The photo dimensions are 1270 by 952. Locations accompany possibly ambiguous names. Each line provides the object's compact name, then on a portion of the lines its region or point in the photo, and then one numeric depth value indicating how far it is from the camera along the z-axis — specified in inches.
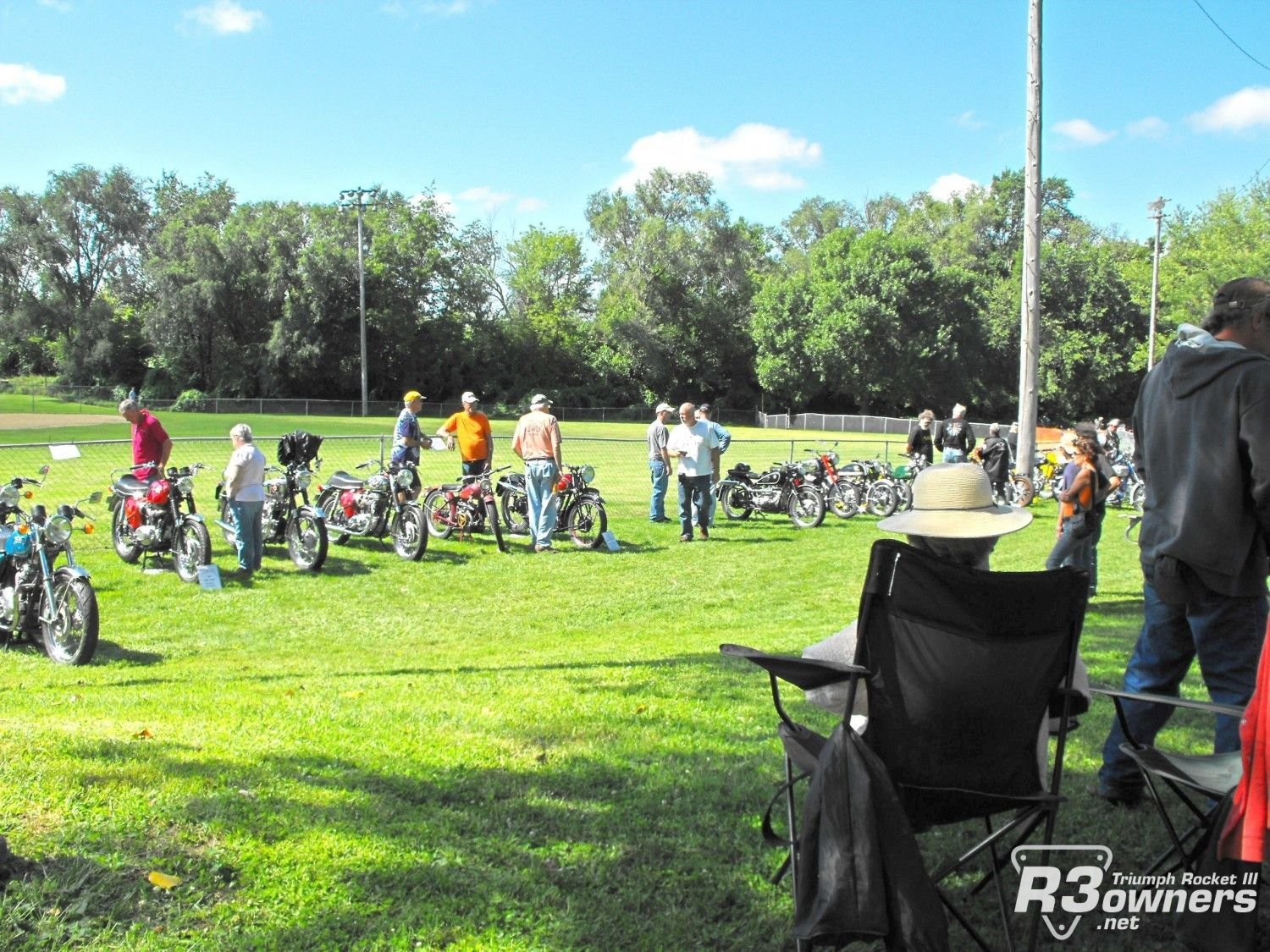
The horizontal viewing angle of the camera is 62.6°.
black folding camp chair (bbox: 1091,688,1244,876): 110.2
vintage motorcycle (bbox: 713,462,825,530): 636.1
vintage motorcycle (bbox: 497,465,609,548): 519.2
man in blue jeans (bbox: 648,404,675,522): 618.8
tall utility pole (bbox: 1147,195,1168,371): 1653.5
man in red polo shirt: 454.3
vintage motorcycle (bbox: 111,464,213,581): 420.5
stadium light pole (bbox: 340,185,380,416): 2011.6
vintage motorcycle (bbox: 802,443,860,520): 683.4
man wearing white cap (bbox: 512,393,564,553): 494.6
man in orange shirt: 545.3
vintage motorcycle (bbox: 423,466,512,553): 517.7
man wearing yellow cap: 540.4
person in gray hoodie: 129.3
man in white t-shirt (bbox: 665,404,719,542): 553.9
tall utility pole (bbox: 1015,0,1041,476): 590.6
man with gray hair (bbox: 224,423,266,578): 415.2
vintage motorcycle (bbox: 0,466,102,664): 296.4
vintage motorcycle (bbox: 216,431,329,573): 451.6
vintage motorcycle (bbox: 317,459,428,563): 493.7
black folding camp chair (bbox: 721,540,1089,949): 100.8
